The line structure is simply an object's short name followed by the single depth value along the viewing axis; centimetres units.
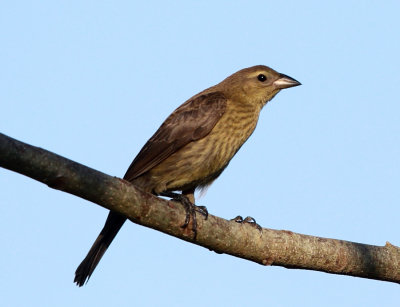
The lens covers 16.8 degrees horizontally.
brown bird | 1142
